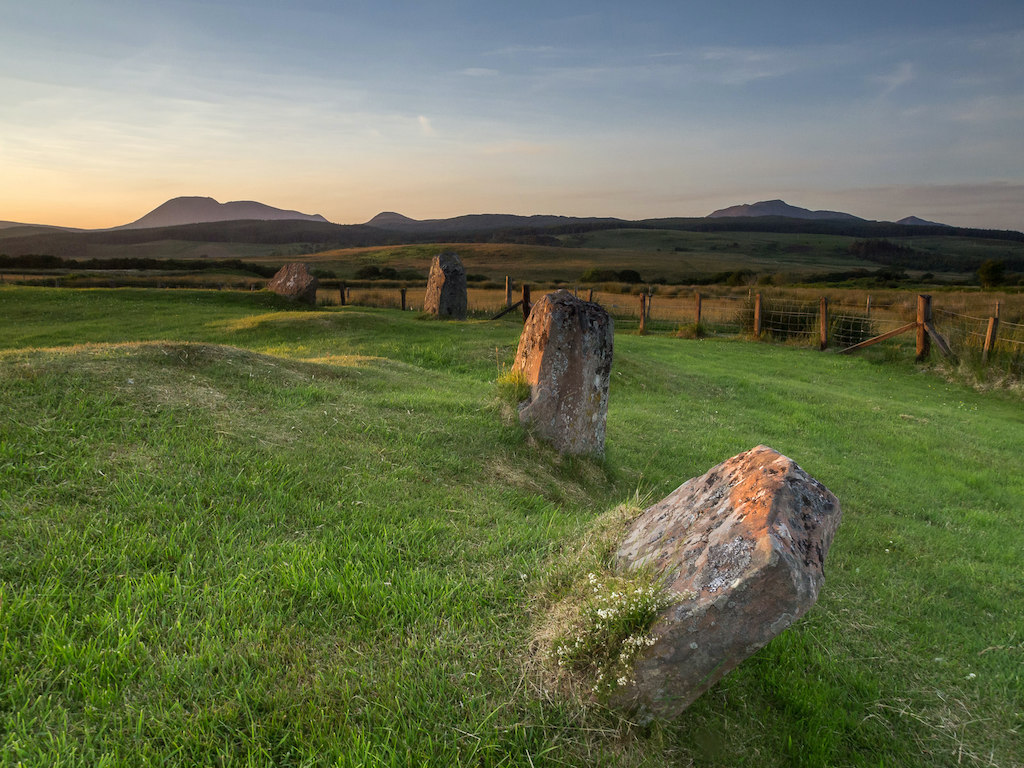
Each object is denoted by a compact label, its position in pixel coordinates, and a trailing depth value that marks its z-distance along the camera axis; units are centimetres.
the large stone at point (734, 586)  307
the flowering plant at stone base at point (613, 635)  316
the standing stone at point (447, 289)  2492
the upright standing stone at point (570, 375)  816
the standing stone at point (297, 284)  2755
